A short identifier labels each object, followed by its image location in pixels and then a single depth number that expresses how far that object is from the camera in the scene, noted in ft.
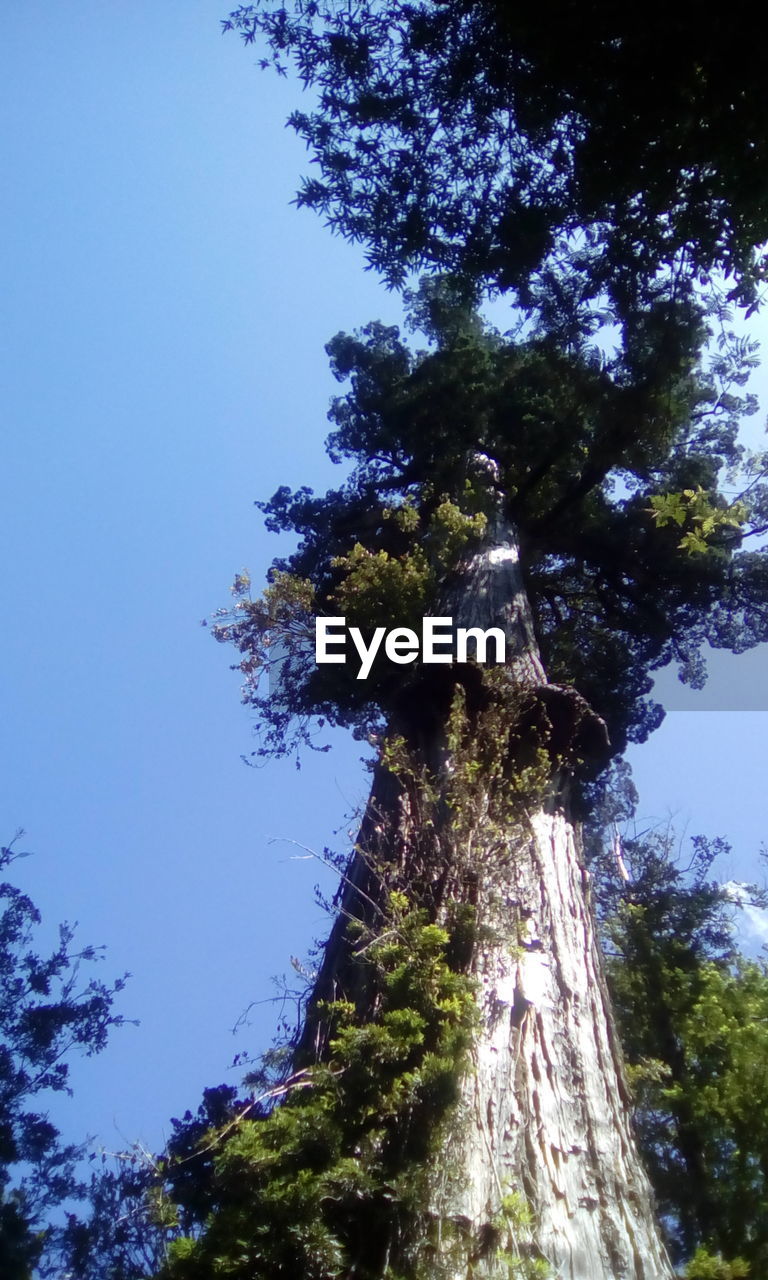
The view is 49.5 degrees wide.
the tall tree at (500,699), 10.51
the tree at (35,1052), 34.99
